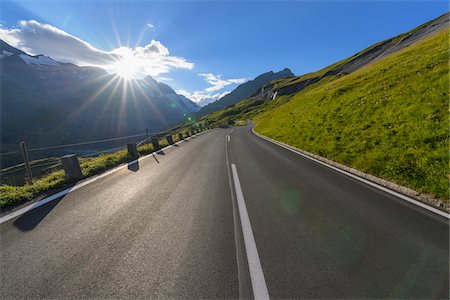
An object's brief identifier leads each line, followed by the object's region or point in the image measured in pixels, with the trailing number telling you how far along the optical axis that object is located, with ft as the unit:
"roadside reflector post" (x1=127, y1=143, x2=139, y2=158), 43.93
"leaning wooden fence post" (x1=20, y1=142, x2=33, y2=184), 25.32
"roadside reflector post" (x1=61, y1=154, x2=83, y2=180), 26.08
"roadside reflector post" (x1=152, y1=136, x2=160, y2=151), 56.86
